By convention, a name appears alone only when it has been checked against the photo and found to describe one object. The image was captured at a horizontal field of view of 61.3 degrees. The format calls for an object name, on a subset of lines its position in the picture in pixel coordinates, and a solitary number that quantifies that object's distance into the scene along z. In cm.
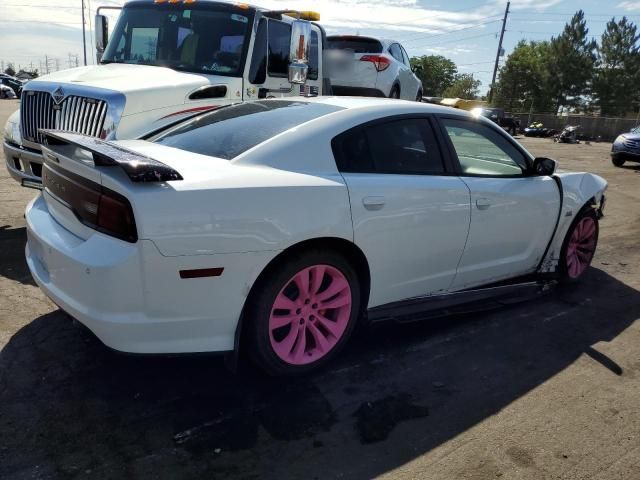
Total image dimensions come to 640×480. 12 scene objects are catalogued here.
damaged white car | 251
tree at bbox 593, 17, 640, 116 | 6253
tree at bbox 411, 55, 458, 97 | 9407
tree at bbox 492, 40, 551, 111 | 6831
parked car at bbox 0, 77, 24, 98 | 3889
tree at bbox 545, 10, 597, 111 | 6412
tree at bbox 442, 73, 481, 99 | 9794
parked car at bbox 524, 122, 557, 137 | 3497
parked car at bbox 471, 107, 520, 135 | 3247
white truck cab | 498
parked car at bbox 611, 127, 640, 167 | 1442
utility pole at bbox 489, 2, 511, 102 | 5000
